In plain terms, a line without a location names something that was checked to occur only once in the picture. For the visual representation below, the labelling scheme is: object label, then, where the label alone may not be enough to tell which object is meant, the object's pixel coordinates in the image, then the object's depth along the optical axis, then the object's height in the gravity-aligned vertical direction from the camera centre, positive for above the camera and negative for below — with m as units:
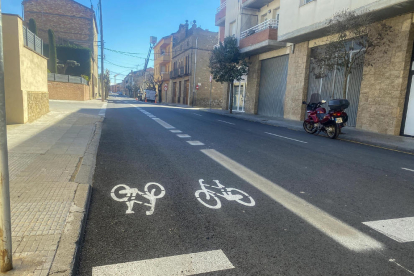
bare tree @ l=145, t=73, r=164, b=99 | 61.81 +2.28
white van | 56.43 -0.40
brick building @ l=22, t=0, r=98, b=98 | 46.00 +10.87
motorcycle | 10.94 -0.57
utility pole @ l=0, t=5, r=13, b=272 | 1.98 -0.77
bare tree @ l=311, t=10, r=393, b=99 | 11.75 +2.89
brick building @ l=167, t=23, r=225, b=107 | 41.12 +3.71
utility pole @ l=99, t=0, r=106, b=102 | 34.79 +4.78
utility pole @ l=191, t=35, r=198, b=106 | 41.21 +3.95
